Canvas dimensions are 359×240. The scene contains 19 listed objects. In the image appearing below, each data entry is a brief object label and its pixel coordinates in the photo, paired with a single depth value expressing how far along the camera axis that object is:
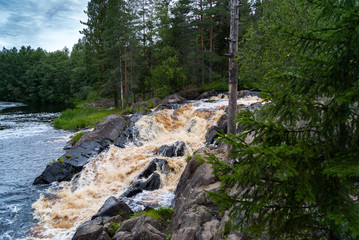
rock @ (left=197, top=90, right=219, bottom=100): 29.17
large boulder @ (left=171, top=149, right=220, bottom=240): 6.20
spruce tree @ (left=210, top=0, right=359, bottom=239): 2.86
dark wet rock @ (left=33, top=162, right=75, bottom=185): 13.78
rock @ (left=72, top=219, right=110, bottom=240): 7.71
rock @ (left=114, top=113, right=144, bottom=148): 18.23
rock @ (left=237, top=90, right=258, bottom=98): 25.08
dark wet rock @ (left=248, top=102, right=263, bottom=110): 18.41
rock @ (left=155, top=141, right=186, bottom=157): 15.13
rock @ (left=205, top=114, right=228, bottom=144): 15.76
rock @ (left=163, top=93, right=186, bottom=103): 27.80
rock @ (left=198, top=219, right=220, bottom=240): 5.90
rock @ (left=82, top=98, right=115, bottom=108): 45.23
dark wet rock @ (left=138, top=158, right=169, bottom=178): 13.28
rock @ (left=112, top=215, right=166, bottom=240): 6.84
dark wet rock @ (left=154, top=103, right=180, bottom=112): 23.40
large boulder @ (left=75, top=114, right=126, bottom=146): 19.14
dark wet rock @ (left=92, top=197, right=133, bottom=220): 9.42
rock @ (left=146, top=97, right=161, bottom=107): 26.32
